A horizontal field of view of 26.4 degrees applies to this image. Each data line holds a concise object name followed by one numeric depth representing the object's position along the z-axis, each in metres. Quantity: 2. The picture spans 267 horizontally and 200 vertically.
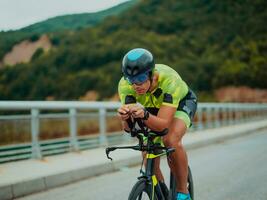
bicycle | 4.39
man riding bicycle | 4.31
